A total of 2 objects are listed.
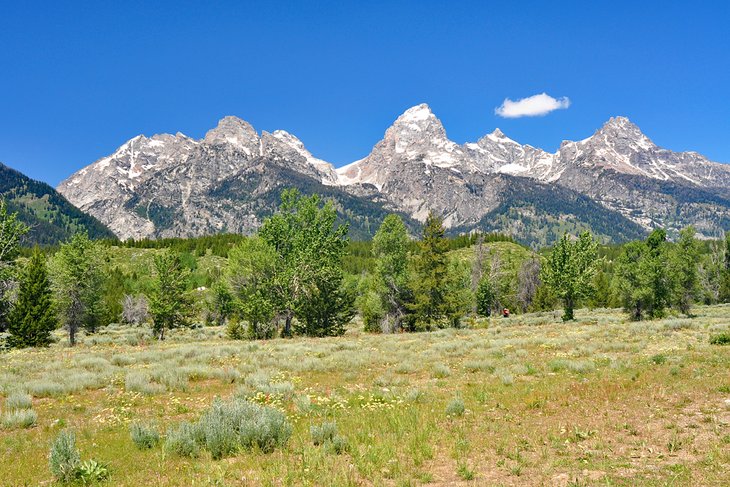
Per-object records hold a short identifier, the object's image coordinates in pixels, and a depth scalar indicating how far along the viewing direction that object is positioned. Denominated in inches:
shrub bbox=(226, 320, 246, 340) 1859.0
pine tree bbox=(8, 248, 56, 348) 1683.1
